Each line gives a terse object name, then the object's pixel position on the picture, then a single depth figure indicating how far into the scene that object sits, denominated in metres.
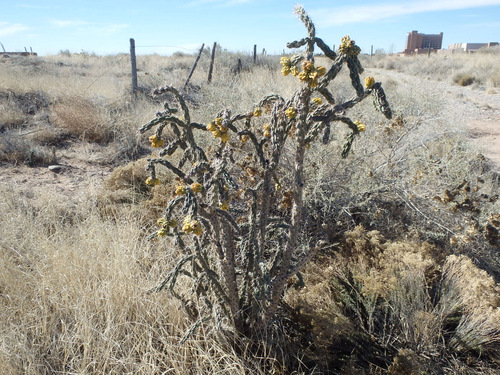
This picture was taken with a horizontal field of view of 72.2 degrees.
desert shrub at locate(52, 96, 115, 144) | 5.91
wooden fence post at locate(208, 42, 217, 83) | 10.41
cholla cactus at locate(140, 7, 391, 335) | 1.35
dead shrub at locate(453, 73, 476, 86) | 16.02
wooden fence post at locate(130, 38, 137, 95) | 8.60
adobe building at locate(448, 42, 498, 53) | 63.04
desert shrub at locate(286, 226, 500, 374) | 1.91
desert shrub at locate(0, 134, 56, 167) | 4.87
